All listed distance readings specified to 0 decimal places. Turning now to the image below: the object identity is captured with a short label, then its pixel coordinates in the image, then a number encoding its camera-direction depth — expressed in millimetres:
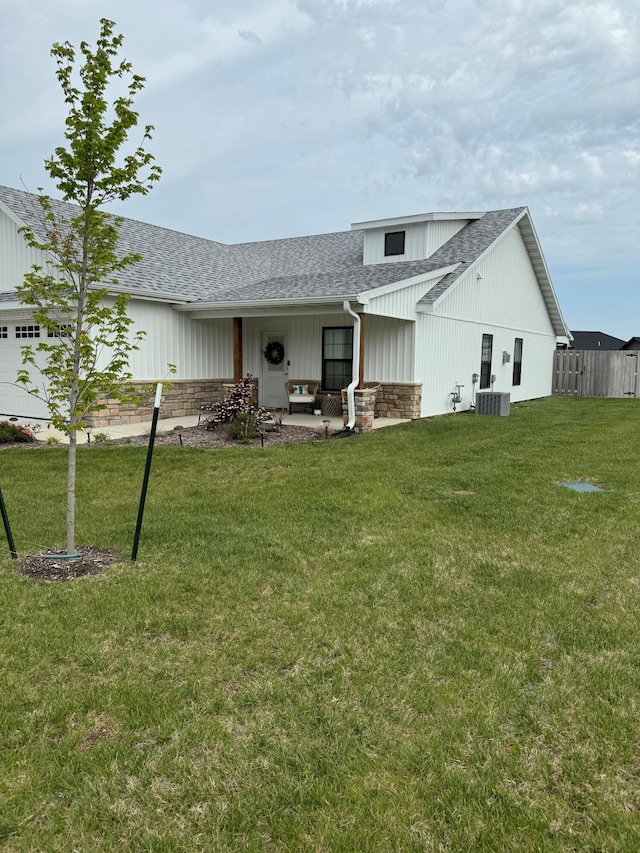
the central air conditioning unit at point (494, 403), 14141
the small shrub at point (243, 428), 9995
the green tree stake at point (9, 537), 4109
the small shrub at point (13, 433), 9445
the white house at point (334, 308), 12359
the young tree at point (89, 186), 3867
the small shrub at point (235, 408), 10675
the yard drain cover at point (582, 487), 6387
